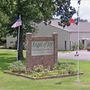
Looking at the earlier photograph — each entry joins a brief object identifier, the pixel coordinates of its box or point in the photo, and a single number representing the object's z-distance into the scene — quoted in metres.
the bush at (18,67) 21.25
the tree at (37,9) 31.76
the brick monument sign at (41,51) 21.64
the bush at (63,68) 20.67
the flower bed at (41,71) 19.46
